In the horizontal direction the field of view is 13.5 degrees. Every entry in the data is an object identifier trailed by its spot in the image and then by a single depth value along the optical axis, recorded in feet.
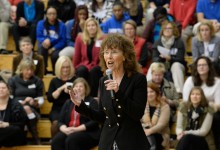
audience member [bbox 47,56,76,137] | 39.33
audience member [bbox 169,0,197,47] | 47.54
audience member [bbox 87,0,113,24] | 48.67
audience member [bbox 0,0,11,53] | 47.93
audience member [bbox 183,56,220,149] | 37.76
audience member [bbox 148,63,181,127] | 38.62
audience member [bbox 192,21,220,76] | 41.63
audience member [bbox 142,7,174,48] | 45.58
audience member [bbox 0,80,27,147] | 36.71
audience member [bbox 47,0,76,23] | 49.80
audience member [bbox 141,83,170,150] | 35.55
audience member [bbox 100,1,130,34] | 45.86
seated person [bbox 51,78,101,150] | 35.69
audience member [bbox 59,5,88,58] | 45.87
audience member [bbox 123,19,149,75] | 42.61
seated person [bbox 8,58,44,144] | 39.39
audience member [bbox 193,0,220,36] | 46.72
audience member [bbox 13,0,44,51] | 49.02
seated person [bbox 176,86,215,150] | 34.47
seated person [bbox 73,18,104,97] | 42.53
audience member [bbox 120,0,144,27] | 47.77
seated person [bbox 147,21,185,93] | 41.16
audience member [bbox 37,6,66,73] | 46.56
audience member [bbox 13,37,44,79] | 42.85
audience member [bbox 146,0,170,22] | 50.21
